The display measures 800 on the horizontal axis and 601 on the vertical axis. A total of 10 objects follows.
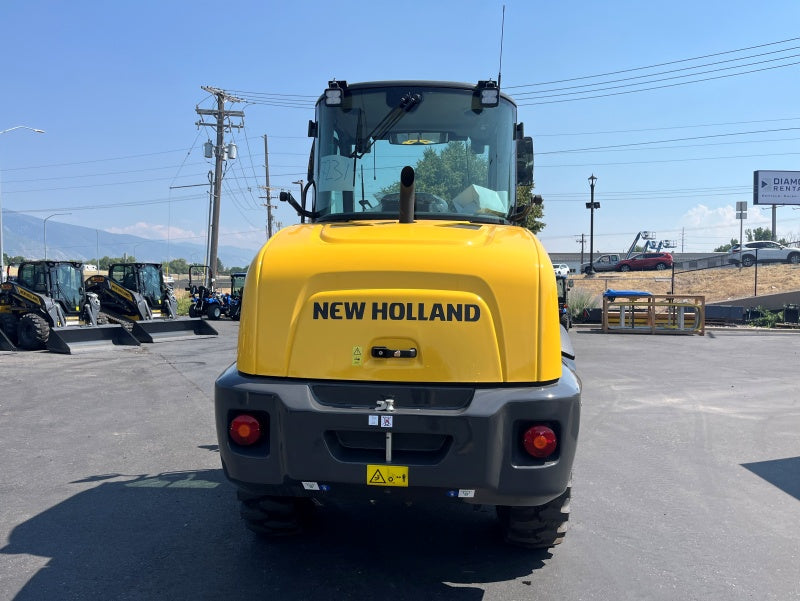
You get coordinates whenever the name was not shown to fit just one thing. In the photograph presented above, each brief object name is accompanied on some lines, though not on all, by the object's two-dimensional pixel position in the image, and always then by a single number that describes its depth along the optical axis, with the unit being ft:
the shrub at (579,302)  88.38
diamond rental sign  153.38
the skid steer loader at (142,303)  70.28
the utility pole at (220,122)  135.03
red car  161.38
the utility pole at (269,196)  180.86
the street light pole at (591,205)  160.73
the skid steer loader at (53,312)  60.64
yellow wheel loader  11.02
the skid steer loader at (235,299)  110.47
